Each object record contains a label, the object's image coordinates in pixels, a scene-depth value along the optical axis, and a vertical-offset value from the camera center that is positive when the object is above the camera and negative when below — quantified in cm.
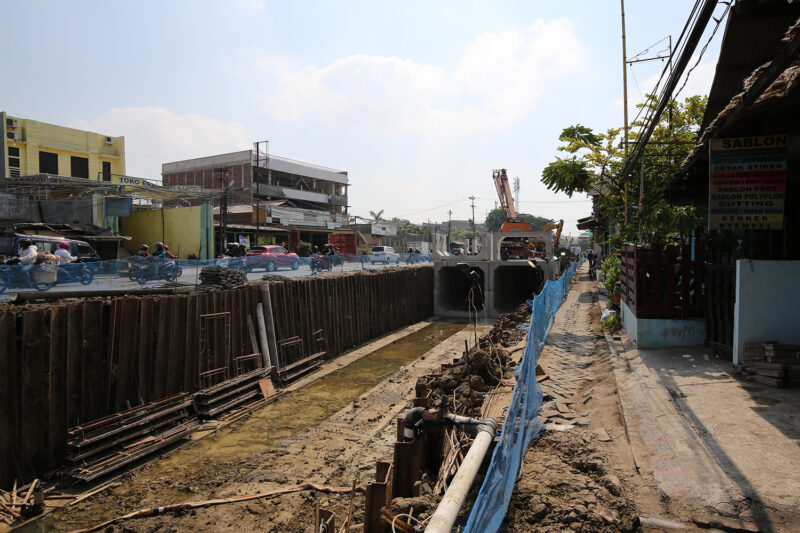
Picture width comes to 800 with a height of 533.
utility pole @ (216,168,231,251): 3082 +237
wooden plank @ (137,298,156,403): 980 -208
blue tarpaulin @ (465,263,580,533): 324 -180
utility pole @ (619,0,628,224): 1822 +689
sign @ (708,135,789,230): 713 +111
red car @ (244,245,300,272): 1572 -36
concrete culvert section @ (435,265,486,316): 2853 -240
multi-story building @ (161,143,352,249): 4106 +684
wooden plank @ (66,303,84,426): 848 -208
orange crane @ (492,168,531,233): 3422 +434
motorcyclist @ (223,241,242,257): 2027 +10
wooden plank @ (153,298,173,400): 1013 -214
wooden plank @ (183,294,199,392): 1090 -225
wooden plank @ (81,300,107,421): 880 -205
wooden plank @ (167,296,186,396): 1053 -218
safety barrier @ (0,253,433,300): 977 -54
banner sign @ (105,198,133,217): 2812 +270
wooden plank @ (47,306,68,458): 814 -237
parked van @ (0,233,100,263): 1590 +26
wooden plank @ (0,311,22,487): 749 -243
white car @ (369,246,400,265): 2336 -28
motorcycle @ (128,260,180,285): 1184 -50
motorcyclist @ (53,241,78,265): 1370 -12
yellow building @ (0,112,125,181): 3225 +760
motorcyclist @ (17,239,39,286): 1170 -13
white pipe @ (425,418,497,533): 331 -189
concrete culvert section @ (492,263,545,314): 2888 -209
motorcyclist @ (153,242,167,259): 1514 +4
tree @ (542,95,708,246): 1509 +305
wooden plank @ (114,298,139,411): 935 -212
